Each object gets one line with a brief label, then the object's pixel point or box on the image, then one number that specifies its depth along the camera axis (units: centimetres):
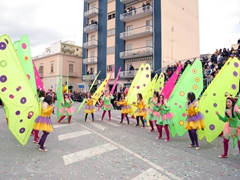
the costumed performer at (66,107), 1037
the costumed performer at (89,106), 1121
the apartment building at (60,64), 4066
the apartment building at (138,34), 2631
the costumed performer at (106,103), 1168
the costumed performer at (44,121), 574
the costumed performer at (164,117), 725
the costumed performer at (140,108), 982
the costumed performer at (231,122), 507
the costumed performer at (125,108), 1080
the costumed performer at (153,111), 817
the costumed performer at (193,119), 621
